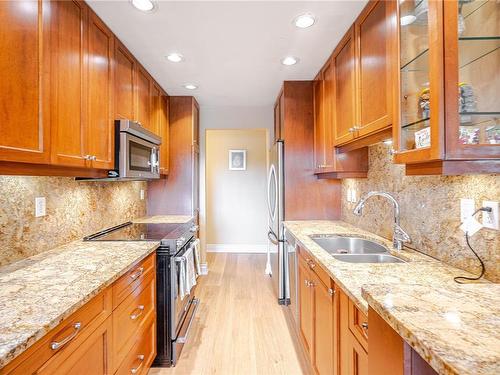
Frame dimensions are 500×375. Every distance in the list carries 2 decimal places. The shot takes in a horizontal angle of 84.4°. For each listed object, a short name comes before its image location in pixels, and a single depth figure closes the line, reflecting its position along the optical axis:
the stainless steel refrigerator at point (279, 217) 2.94
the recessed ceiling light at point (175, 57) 2.31
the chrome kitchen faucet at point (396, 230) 1.66
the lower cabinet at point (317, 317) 1.39
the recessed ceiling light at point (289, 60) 2.38
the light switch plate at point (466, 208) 1.22
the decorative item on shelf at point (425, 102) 1.09
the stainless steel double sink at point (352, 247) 1.73
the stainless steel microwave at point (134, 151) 2.03
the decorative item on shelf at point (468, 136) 0.97
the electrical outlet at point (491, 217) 1.09
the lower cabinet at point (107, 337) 0.88
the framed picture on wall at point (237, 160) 5.30
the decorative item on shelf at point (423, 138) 1.06
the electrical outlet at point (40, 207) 1.60
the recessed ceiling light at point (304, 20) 1.77
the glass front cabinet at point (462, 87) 0.97
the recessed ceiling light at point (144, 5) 1.62
